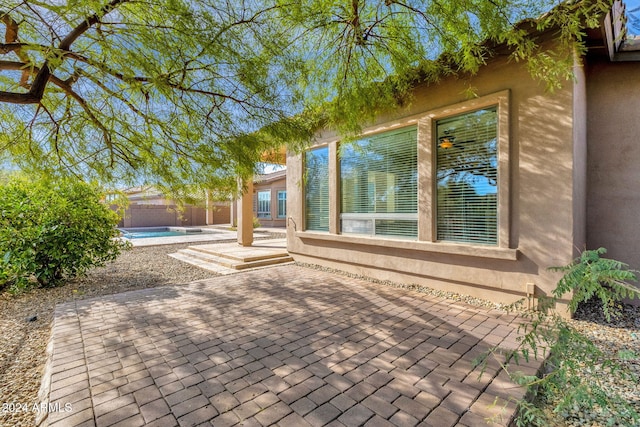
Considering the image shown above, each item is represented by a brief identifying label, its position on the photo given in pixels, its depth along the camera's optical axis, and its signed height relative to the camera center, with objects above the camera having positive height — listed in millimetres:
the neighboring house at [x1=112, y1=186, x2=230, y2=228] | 24375 -628
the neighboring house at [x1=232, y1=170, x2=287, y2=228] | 23375 +779
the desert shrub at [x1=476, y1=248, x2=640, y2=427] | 1869 -1043
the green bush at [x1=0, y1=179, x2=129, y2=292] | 5578 -415
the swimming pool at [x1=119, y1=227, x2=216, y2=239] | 18738 -1528
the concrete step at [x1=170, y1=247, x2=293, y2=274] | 8266 -1549
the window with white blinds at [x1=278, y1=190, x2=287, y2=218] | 23875 +422
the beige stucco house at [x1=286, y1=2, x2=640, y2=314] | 4391 +547
